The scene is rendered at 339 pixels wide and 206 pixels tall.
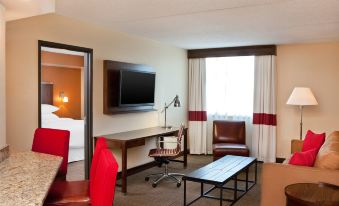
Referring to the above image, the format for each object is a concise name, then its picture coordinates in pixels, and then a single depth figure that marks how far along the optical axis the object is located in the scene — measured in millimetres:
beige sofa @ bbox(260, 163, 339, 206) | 2953
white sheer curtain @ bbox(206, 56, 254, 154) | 6672
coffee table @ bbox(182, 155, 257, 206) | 3559
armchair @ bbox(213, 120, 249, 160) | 6328
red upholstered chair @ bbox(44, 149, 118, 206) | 1610
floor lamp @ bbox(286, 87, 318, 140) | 5504
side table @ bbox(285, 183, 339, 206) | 2529
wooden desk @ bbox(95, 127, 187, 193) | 4305
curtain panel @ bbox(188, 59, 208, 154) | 7039
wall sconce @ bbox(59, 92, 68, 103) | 7770
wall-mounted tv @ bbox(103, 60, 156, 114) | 4754
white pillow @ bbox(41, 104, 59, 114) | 6668
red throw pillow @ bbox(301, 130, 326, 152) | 3807
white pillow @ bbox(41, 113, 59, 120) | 5836
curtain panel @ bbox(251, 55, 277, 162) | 6305
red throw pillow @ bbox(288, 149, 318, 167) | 3129
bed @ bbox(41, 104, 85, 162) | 5699
